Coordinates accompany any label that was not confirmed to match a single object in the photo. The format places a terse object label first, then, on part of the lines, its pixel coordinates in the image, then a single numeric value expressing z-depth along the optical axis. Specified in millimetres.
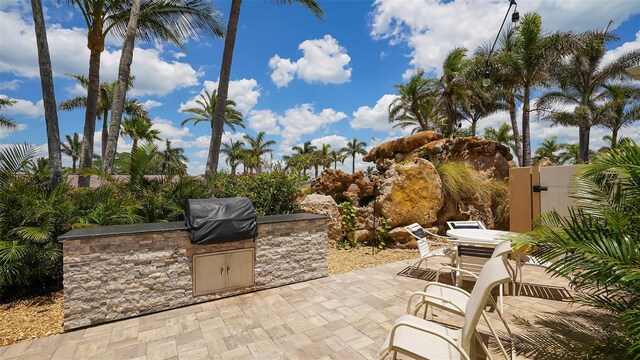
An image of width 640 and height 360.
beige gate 6531
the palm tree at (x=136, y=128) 20078
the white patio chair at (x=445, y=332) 1826
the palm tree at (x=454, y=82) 17359
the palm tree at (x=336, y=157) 44062
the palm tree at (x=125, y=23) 8609
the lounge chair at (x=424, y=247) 4803
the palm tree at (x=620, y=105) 20406
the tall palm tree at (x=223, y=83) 7816
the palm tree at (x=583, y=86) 18672
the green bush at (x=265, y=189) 6840
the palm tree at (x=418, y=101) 18938
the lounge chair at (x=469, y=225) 5895
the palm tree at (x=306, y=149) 44822
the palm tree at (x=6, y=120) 19400
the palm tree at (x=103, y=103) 19109
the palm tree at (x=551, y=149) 36438
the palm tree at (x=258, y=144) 39375
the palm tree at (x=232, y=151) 41312
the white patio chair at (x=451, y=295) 2615
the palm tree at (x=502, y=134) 28172
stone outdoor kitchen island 3367
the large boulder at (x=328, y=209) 7298
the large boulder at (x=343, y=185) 8477
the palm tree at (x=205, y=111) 23812
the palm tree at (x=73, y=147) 39388
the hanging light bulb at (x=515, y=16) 6293
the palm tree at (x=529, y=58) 15195
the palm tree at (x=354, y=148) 46250
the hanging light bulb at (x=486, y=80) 8219
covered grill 3949
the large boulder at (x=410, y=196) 7527
